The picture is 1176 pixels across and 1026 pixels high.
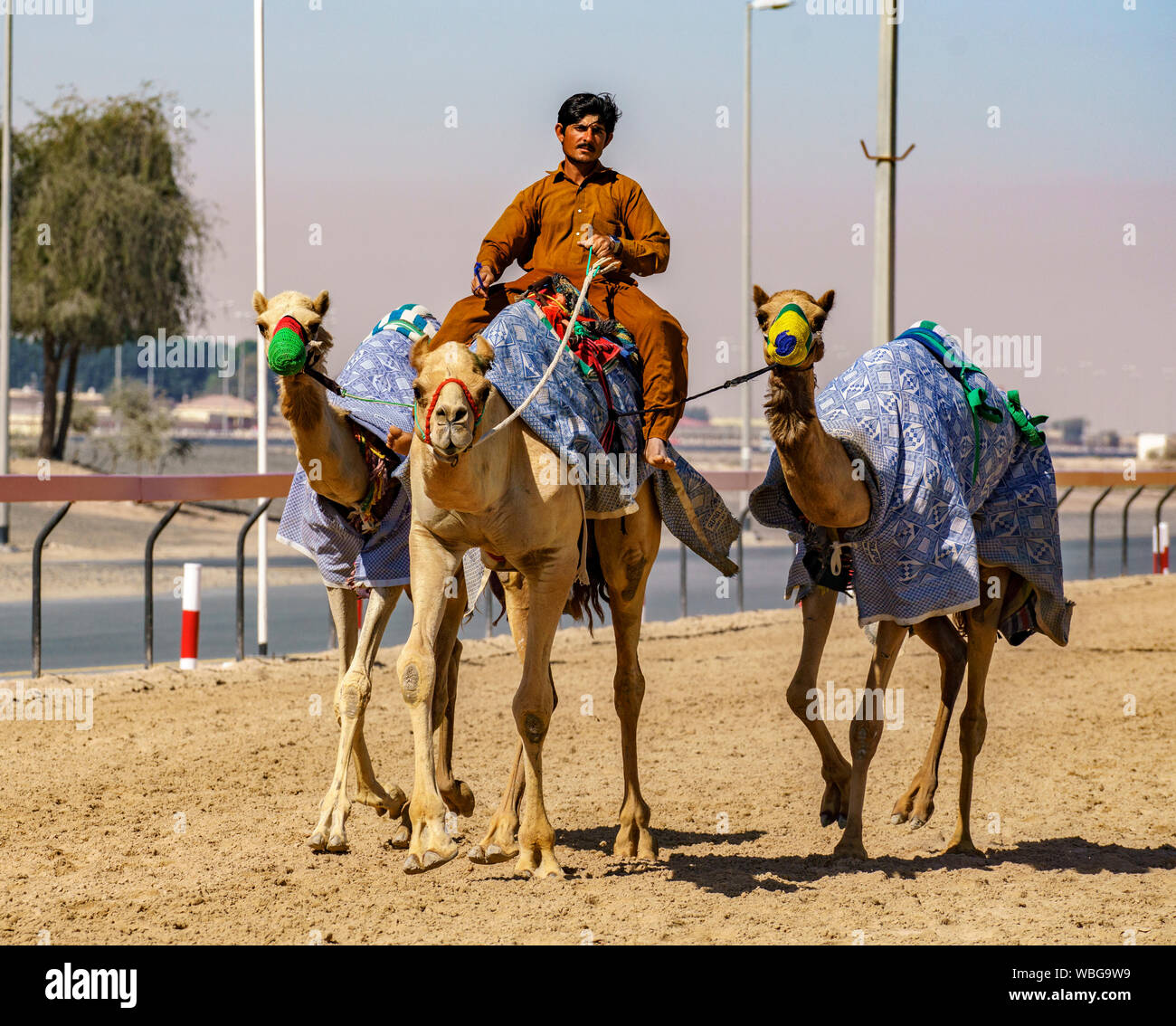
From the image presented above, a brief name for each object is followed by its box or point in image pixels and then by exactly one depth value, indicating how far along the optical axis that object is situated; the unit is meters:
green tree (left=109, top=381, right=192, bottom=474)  43.25
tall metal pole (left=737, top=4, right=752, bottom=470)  28.27
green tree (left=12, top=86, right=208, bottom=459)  34.47
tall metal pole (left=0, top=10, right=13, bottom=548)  23.69
